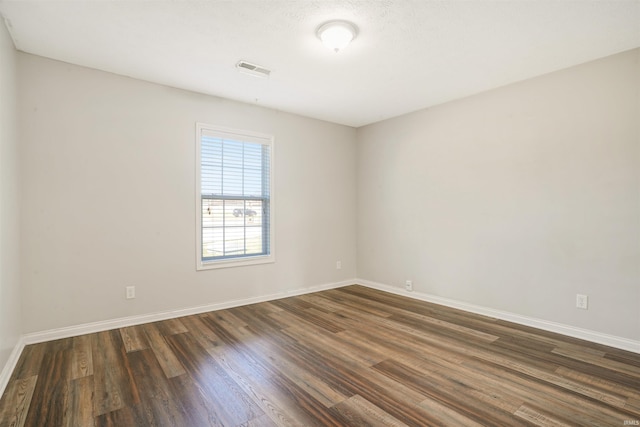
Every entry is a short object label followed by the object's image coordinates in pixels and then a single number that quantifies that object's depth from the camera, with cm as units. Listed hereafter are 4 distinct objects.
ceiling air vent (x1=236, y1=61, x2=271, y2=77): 307
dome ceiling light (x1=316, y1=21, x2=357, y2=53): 238
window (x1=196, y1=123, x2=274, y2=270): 388
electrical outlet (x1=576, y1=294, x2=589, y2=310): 300
